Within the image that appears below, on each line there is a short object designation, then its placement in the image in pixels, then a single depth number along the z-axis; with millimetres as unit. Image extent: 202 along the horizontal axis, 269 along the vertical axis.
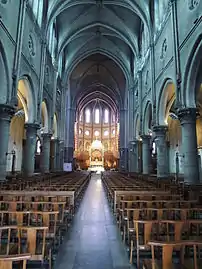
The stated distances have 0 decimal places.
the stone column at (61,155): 30597
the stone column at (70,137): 39656
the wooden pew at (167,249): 2479
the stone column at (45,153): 22250
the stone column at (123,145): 38459
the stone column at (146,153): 22625
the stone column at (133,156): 28953
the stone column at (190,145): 12180
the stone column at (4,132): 12180
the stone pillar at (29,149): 17664
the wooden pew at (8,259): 2035
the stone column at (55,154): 27330
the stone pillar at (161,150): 17891
